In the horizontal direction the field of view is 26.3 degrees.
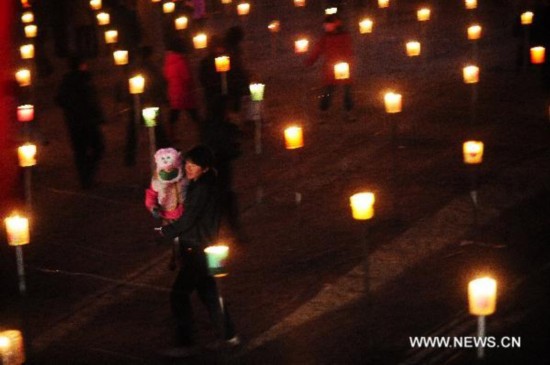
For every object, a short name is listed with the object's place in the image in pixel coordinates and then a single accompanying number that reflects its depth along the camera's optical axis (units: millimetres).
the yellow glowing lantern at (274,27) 19453
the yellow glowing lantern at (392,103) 12117
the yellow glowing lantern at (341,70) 14633
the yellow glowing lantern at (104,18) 20547
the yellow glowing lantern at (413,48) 16000
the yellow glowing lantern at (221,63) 14211
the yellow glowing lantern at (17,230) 9398
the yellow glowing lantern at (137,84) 13094
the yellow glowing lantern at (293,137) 11141
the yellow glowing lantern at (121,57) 15594
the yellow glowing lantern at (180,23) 18805
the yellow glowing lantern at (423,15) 17984
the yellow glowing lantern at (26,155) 11461
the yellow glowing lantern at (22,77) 15016
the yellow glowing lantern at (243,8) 22344
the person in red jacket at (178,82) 13984
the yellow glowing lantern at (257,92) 12219
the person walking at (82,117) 13008
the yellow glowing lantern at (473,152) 10664
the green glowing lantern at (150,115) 11727
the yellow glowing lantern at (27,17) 21734
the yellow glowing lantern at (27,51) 17578
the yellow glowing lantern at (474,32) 16219
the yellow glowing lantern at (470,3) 19652
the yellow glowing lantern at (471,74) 13555
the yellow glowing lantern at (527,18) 16469
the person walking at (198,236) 8320
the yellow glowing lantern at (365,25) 19156
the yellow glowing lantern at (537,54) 15484
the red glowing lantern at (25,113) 13359
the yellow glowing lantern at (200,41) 17453
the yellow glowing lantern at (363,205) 9062
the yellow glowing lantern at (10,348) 6945
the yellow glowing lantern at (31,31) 19547
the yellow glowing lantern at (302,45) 16828
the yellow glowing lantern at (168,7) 20625
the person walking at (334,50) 15164
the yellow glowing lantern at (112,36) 19062
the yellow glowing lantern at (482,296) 6957
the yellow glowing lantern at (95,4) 22203
